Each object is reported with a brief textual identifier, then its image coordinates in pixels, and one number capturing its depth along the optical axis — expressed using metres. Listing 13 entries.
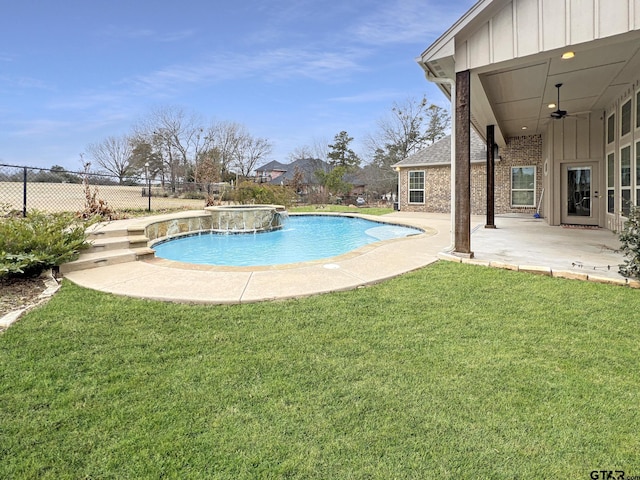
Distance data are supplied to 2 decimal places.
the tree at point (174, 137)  33.32
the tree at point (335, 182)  27.66
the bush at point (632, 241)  4.22
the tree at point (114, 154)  35.94
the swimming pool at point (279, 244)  7.61
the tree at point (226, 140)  34.84
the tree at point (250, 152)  36.81
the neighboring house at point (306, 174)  28.14
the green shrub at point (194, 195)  19.86
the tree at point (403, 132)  32.41
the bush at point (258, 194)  18.33
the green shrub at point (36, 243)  4.13
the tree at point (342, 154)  37.53
